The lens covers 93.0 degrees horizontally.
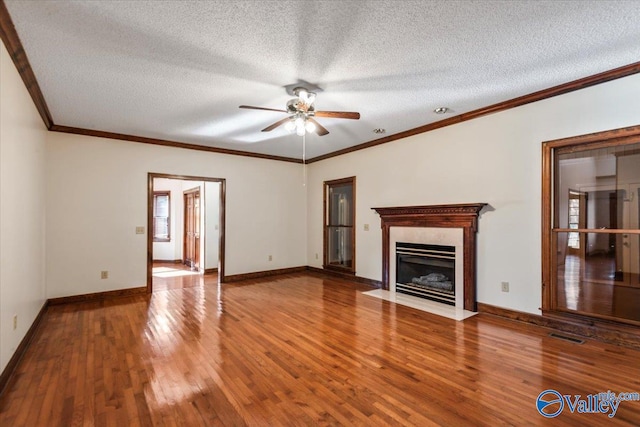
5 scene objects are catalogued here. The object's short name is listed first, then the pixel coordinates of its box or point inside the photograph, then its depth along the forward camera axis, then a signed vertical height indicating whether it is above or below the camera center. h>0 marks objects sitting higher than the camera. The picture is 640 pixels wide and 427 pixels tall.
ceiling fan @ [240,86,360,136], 3.18 +1.10
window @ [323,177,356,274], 6.16 -0.18
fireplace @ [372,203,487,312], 4.00 -0.41
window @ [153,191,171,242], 8.50 -0.02
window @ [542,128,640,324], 2.95 -0.11
